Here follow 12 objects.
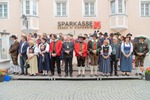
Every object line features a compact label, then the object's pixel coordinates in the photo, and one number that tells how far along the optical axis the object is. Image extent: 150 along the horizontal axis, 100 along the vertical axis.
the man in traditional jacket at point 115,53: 8.65
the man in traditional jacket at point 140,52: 8.70
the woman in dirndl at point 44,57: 8.70
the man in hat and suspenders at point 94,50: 8.50
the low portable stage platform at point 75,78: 8.27
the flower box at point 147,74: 8.10
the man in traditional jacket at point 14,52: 9.18
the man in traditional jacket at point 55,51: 8.49
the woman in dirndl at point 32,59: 8.74
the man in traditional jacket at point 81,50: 8.39
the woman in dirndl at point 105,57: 8.44
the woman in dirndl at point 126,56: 8.56
